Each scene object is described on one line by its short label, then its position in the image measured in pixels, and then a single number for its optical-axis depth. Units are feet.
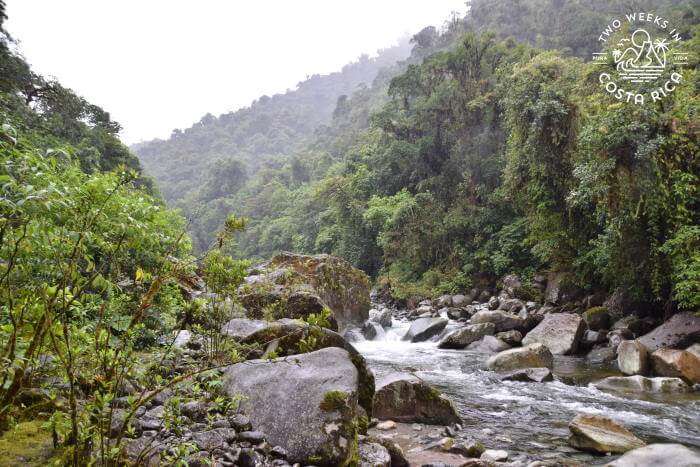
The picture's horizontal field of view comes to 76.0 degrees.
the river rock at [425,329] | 46.98
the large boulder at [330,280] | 41.54
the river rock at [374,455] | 13.62
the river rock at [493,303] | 56.34
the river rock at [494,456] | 16.60
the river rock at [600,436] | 17.53
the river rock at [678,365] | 26.47
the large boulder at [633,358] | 28.91
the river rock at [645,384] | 25.49
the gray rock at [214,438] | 11.23
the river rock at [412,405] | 20.76
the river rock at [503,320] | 43.04
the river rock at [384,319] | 54.60
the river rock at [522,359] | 32.22
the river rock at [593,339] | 37.24
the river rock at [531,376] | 28.66
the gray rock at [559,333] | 36.65
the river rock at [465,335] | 41.83
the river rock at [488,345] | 38.93
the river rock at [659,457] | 14.49
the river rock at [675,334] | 31.04
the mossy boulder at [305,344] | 18.30
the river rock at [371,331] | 50.55
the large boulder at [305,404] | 12.41
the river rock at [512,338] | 39.88
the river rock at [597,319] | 40.60
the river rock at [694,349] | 27.67
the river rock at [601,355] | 33.54
